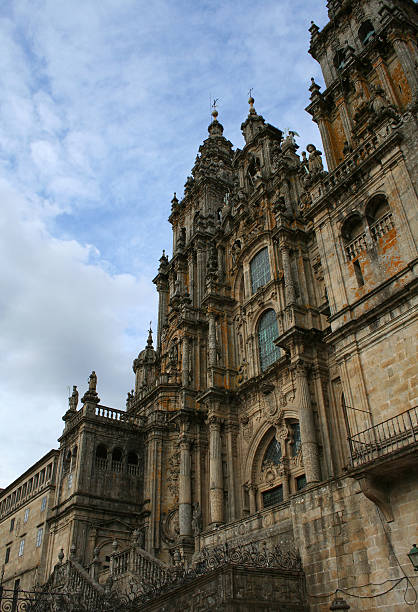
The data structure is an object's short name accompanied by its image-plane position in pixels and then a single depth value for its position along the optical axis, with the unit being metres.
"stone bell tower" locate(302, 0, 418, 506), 14.41
